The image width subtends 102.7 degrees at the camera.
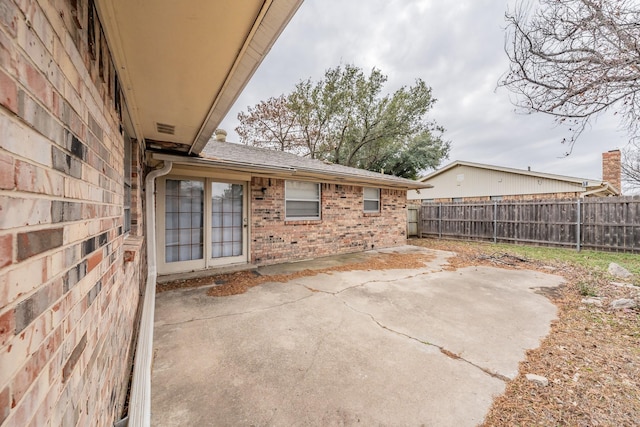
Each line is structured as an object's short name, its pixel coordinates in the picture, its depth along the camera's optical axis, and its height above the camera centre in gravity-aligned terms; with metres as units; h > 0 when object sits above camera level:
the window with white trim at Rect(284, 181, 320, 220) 7.33 +0.34
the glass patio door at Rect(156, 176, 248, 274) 5.52 -0.31
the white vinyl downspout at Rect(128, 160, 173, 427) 1.52 -1.18
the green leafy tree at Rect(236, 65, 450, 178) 17.05 +6.16
